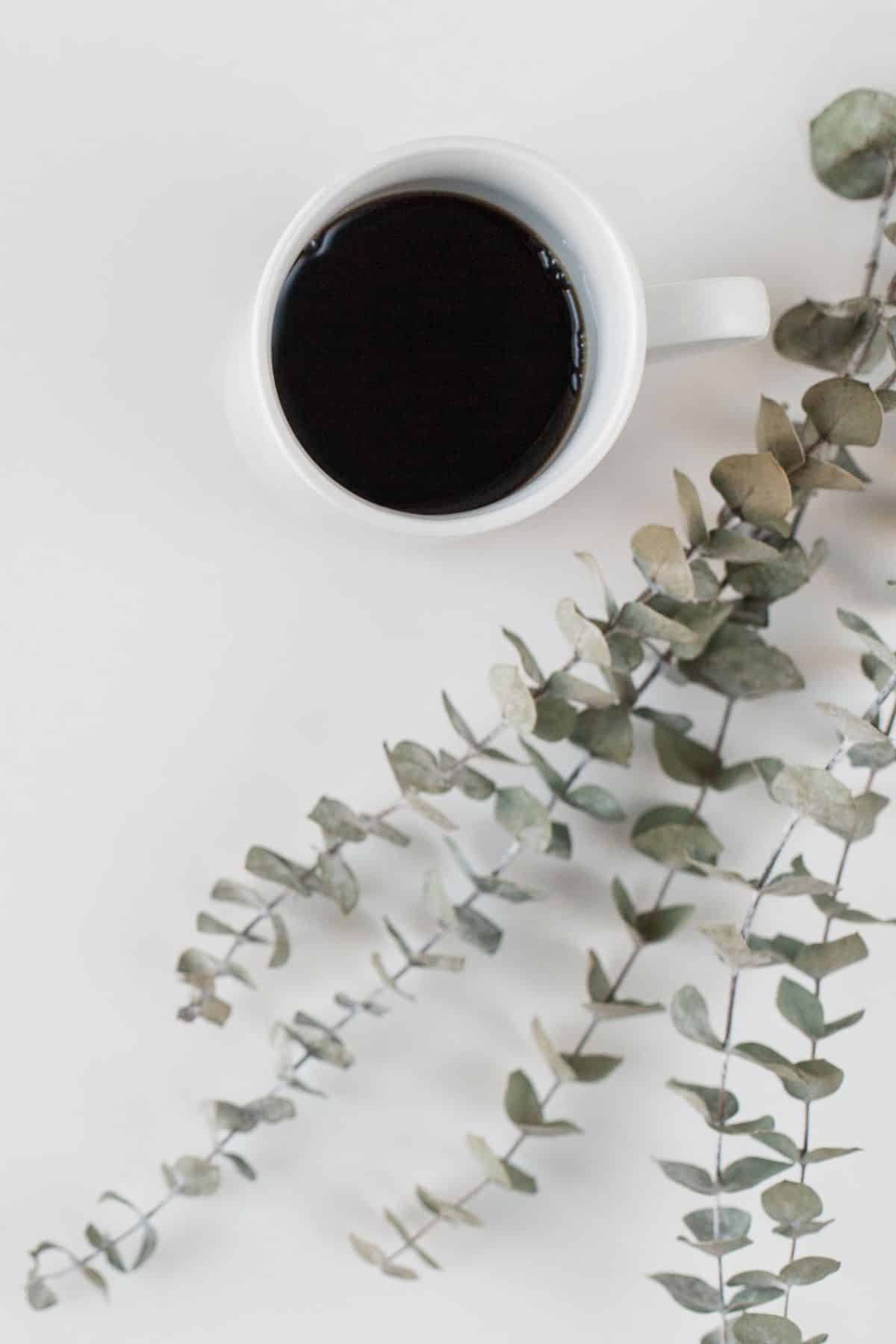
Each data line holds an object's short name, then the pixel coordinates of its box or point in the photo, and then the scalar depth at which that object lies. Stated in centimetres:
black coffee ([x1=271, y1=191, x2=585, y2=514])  55
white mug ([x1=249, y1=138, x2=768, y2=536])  50
